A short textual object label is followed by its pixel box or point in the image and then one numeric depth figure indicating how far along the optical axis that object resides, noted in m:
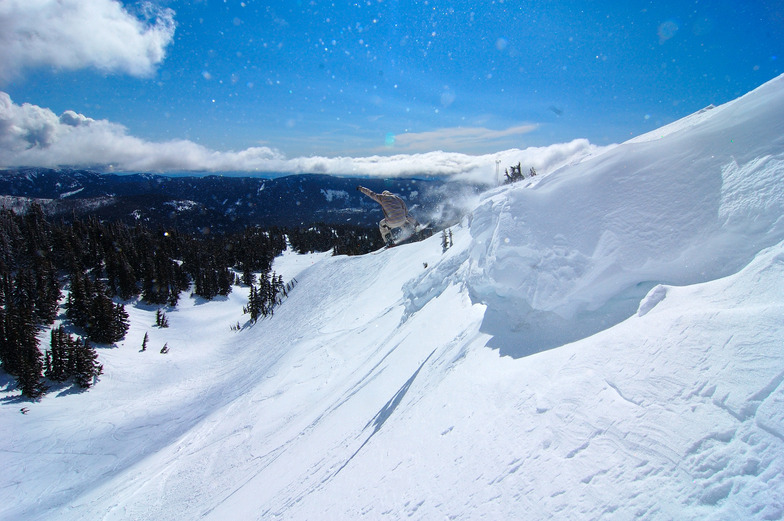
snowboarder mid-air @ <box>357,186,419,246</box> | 27.22
